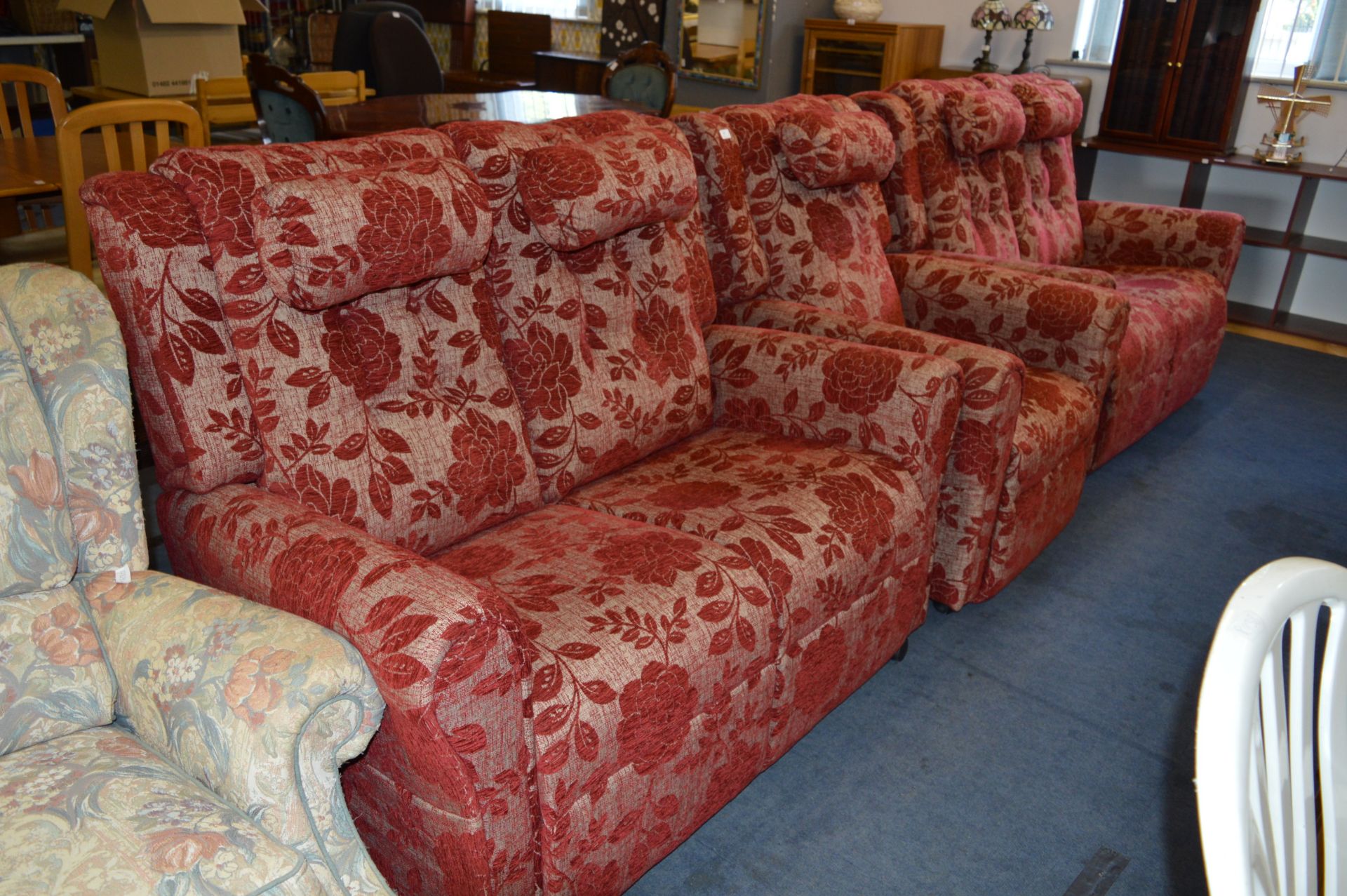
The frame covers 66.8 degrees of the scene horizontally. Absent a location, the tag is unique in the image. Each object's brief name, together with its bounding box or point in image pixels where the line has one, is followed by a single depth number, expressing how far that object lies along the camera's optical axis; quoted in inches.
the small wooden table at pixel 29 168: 87.7
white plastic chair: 22.4
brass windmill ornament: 155.7
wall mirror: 210.8
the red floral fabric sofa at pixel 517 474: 48.4
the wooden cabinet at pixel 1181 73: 160.6
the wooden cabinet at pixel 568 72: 229.6
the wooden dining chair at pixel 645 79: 170.2
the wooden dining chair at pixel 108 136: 83.4
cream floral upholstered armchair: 38.1
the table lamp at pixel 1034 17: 173.0
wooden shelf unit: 155.8
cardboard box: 131.1
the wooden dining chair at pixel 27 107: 107.0
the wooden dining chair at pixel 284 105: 117.3
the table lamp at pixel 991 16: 177.8
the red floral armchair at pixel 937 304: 81.7
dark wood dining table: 125.5
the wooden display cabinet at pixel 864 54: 190.7
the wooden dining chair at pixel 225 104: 123.9
